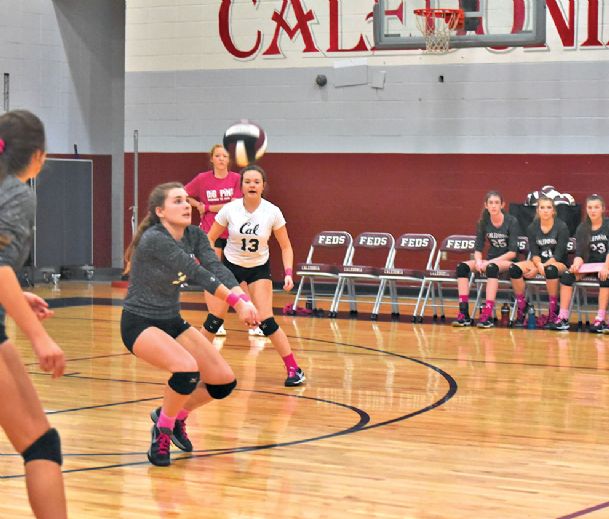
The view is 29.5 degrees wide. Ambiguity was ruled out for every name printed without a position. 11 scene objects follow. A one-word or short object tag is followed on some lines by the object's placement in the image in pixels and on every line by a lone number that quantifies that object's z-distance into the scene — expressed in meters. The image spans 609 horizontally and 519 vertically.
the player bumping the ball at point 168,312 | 6.05
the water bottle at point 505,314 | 13.61
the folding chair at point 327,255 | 14.36
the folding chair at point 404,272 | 13.87
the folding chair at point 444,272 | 13.73
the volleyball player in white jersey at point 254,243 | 8.98
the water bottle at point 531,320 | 13.18
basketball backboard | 13.76
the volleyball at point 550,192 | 14.47
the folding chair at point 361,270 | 14.12
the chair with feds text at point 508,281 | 13.42
